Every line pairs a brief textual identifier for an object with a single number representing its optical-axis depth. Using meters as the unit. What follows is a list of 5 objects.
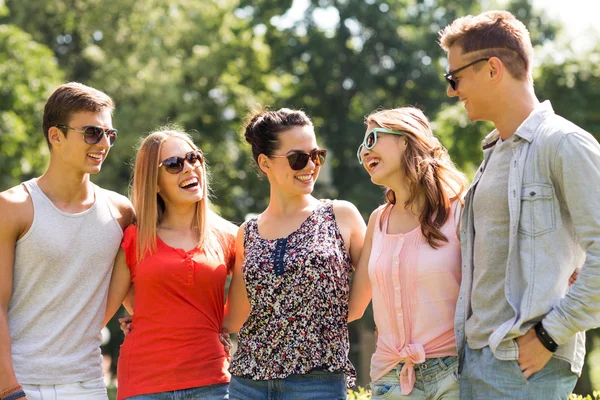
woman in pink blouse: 3.94
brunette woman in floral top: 4.34
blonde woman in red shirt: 4.57
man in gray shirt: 3.30
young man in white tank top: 4.38
